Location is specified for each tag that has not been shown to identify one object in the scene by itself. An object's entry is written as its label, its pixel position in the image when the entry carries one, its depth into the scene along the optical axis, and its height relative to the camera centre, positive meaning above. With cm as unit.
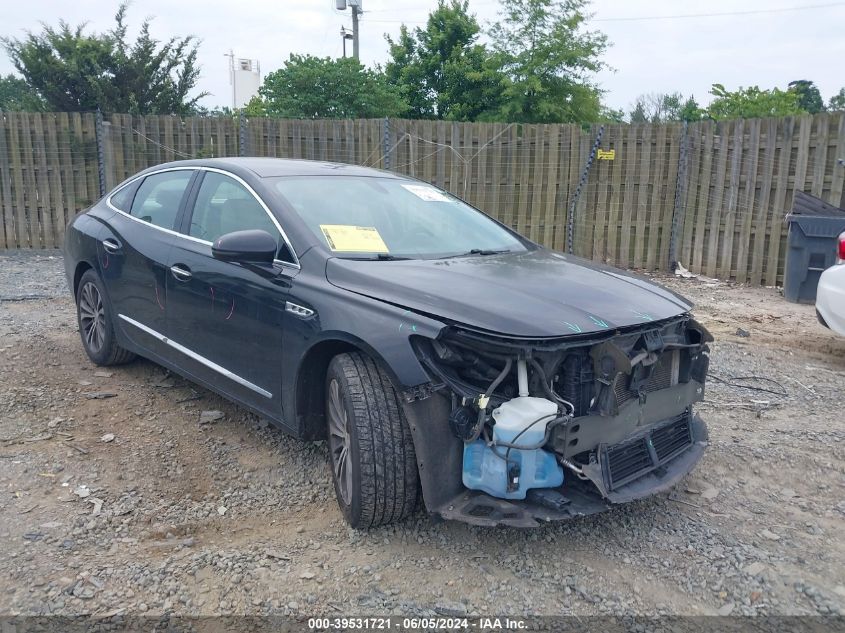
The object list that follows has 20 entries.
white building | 5291 +577
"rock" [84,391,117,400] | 486 -153
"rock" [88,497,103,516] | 347 -162
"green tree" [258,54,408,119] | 2322 +235
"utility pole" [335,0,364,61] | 2588 +554
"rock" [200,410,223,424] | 455 -155
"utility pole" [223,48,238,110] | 5307 +662
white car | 559 -90
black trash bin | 849 -75
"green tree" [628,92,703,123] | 4597 +421
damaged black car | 290 -75
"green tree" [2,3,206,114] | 1886 +231
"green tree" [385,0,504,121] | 2580 +349
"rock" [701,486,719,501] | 366 -156
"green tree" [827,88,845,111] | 4988 +532
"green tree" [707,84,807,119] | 3116 +320
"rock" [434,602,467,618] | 271 -160
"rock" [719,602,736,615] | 275 -159
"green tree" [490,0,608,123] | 2562 +379
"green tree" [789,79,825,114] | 4472 +516
